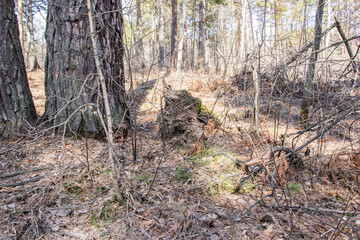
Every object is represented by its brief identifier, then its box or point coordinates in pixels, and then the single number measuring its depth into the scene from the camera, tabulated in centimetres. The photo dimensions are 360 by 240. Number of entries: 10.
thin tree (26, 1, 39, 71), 1106
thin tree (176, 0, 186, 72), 986
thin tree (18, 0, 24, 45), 878
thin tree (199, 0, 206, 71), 1689
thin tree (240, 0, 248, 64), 1047
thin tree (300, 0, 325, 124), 423
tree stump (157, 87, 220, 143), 344
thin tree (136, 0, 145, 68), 1424
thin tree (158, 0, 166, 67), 1558
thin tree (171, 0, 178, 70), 1225
